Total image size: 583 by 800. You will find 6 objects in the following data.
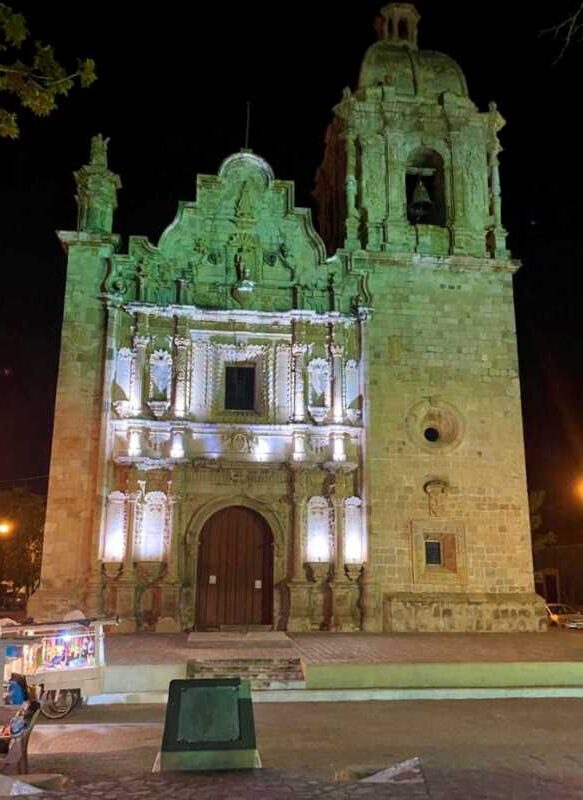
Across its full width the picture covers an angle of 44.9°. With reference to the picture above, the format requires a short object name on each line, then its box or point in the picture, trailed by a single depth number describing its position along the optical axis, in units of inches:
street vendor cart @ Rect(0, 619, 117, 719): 372.2
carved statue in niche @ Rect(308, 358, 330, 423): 696.4
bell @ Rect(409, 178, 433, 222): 777.6
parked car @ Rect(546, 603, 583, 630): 805.9
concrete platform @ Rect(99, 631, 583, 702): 452.4
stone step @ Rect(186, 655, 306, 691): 462.6
